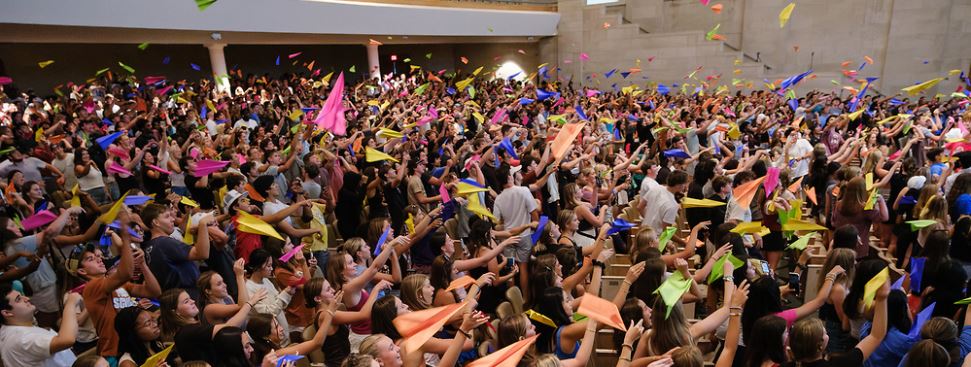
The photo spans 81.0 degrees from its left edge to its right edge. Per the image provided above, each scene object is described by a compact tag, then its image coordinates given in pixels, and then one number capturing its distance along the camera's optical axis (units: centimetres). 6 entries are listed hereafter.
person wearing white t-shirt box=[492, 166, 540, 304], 520
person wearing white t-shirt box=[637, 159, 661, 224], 558
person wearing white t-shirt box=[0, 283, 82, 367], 312
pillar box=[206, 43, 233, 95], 1405
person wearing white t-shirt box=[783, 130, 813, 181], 812
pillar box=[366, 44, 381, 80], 1747
